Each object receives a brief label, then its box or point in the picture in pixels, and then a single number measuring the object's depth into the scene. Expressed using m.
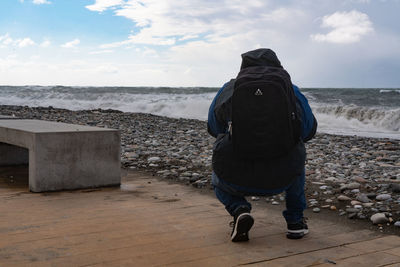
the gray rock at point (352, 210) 4.14
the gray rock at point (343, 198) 4.60
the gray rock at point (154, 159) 7.05
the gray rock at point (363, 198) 4.53
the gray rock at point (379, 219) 3.79
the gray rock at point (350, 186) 5.07
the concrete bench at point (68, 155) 4.49
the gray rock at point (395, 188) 4.87
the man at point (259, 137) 2.79
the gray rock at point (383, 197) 4.55
